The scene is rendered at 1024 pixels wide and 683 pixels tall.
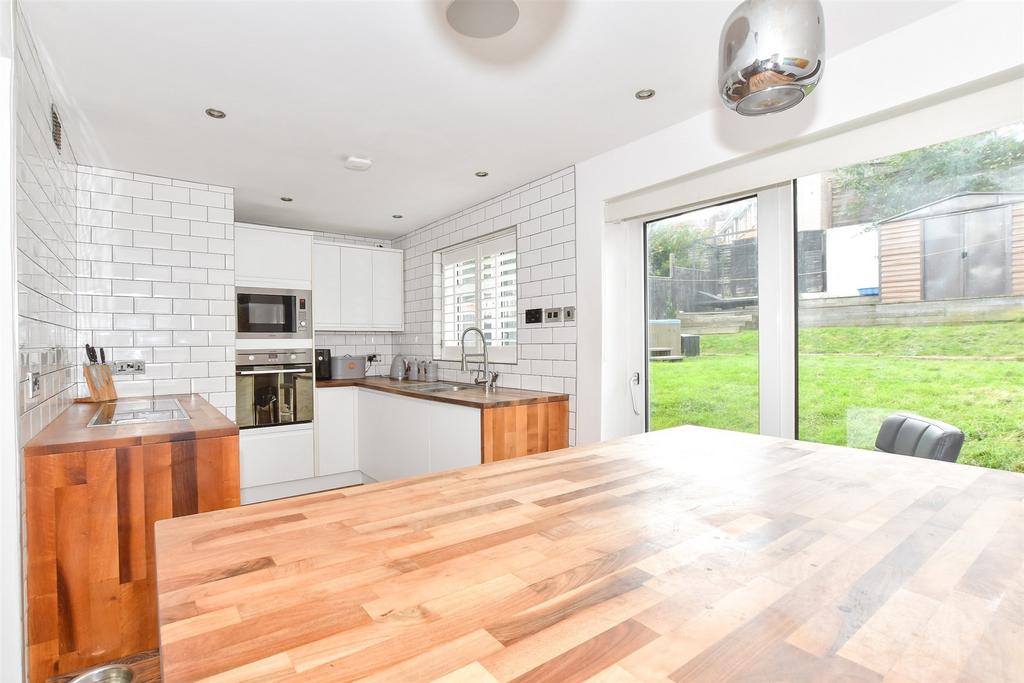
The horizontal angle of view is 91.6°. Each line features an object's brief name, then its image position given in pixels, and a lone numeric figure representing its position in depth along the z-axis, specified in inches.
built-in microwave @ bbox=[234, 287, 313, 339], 148.3
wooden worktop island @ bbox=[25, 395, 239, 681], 58.5
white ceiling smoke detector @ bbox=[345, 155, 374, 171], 117.4
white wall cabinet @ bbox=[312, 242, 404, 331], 173.0
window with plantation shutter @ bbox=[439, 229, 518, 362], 145.9
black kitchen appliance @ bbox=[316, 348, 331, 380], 180.4
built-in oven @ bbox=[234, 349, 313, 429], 146.2
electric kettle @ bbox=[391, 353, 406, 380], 185.0
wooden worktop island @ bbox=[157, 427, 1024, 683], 19.8
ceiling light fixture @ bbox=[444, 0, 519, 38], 59.0
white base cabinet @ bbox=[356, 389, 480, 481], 116.9
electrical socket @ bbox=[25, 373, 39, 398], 62.8
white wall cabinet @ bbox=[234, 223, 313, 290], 148.7
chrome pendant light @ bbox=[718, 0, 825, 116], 36.2
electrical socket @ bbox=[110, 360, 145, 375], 121.7
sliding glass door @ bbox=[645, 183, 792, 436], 93.4
